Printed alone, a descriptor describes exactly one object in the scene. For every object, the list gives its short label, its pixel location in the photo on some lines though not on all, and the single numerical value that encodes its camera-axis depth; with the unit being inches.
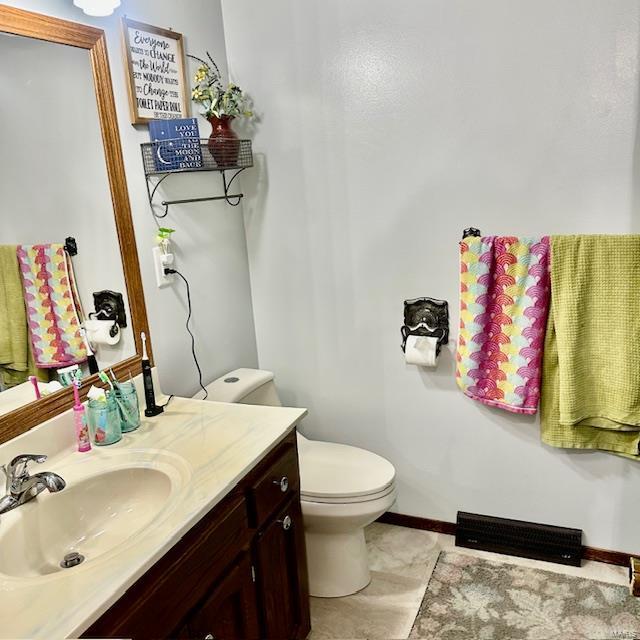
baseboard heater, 82.1
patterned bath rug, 70.9
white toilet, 73.4
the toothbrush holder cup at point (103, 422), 59.7
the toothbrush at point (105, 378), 63.2
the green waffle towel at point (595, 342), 69.9
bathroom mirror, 55.1
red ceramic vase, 79.2
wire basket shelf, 70.8
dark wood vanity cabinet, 42.8
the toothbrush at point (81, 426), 58.7
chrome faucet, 48.2
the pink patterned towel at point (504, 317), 73.8
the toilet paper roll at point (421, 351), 82.0
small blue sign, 70.4
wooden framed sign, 68.8
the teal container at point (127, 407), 62.8
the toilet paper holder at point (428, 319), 82.6
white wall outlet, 74.4
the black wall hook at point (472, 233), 77.8
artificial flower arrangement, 78.1
